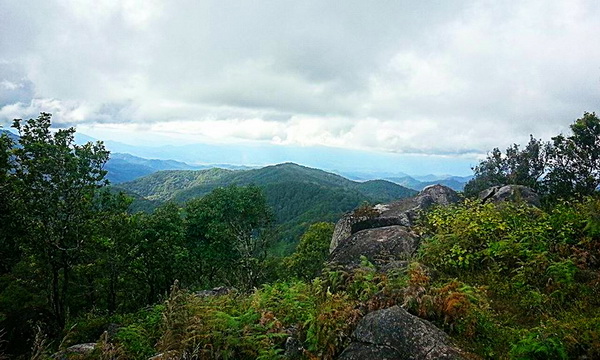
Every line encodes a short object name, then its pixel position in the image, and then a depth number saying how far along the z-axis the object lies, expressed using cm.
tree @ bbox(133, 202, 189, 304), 2428
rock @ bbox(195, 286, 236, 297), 1601
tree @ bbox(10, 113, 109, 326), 1427
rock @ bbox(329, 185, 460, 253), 1463
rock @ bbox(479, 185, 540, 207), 1532
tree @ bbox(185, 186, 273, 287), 2947
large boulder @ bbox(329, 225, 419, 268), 1034
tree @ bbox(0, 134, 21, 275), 1437
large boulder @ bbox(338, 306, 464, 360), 497
